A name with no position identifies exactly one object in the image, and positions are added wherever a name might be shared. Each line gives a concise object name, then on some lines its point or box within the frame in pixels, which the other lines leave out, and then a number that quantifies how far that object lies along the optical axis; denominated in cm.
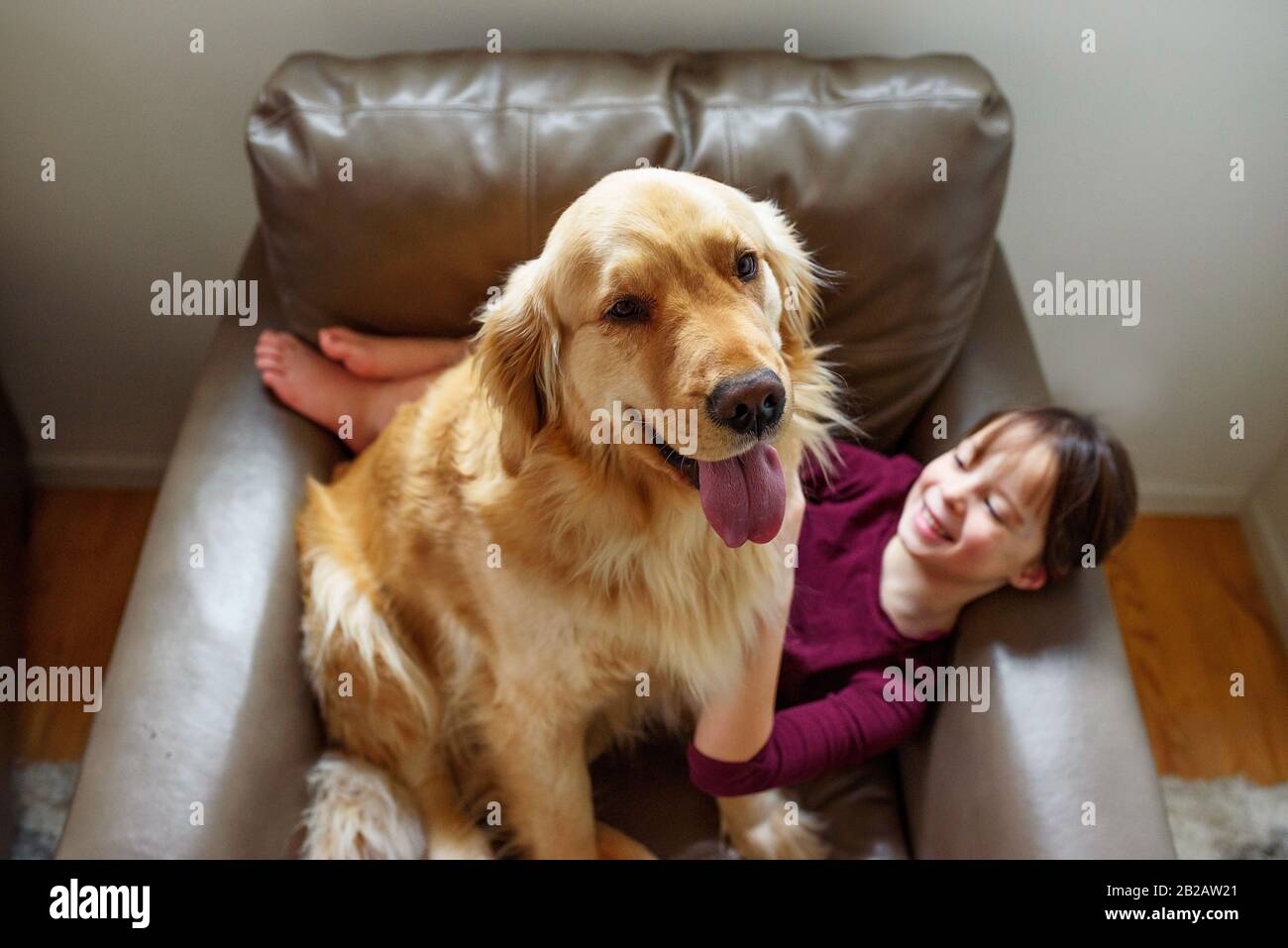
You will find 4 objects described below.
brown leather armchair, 141
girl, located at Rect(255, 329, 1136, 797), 151
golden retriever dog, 117
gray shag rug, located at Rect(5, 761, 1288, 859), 198
